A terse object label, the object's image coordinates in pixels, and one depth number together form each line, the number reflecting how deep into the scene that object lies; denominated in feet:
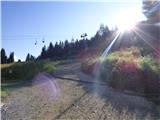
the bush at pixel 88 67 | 33.83
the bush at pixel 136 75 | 17.76
